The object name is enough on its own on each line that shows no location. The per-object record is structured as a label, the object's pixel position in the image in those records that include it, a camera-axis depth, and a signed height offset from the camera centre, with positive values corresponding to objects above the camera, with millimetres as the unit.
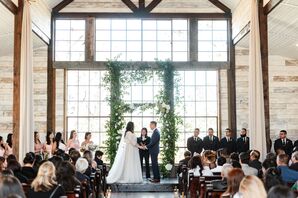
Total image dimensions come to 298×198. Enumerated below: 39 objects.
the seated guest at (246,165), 8469 -824
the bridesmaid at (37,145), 12831 -725
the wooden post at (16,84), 10870 +667
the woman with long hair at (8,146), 12672 -721
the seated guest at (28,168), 7828 -772
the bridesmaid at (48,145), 13369 -765
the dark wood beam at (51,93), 15898 +681
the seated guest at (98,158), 11771 -964
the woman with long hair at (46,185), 5578 -748
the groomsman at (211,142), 14992 -771
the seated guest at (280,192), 3664 -541
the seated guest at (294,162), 7949 -727
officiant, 14148 -740
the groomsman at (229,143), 14969 -802
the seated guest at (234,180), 5281 -651
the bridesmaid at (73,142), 14172 -703
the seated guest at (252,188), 4203 -585
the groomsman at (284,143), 14117 -771
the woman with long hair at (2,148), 12266 -764
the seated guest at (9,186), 3963 -536
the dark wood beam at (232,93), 15922 +648
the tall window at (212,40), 16391 +2311
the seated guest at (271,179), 5746 -711
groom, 13555 -901
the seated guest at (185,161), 11748 -1018
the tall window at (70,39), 16281 +2356
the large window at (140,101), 16125 +420
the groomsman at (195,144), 15102 -830
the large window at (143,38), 16438 +2401
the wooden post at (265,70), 10961 +922
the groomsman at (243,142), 14688 -763
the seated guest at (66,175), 6707 -762
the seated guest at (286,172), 7551 -823
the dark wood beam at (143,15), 16297 +3075
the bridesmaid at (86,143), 14198 -739
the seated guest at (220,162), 9391 -855
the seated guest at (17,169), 7504 -781
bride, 13195 -1218
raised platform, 12891 -1750
